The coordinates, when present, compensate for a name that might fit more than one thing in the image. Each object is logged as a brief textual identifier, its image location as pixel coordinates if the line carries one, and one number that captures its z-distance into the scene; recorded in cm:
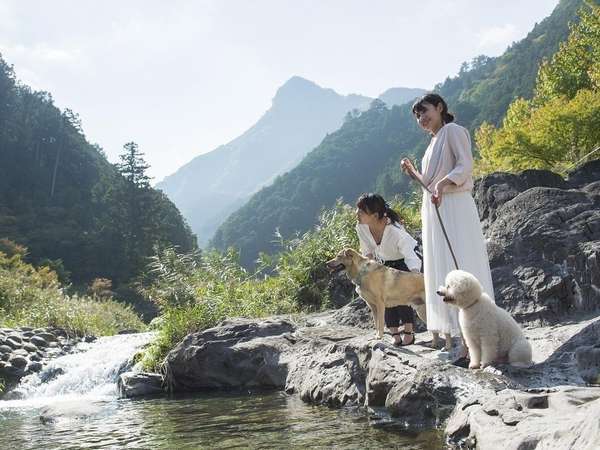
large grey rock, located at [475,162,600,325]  680
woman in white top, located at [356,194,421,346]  642
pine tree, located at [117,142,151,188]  5609
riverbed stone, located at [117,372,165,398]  947
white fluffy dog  477
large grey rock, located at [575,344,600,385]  486
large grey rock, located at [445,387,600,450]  283
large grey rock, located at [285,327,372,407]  637
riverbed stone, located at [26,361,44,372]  1293
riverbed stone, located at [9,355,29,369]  1294
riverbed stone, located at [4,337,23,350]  1373
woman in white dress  546
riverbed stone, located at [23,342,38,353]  1377
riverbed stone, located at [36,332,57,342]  1475
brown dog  614
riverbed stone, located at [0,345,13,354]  1333
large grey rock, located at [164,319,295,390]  866
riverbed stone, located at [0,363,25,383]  1272
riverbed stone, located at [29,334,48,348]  1425
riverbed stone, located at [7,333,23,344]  1404
